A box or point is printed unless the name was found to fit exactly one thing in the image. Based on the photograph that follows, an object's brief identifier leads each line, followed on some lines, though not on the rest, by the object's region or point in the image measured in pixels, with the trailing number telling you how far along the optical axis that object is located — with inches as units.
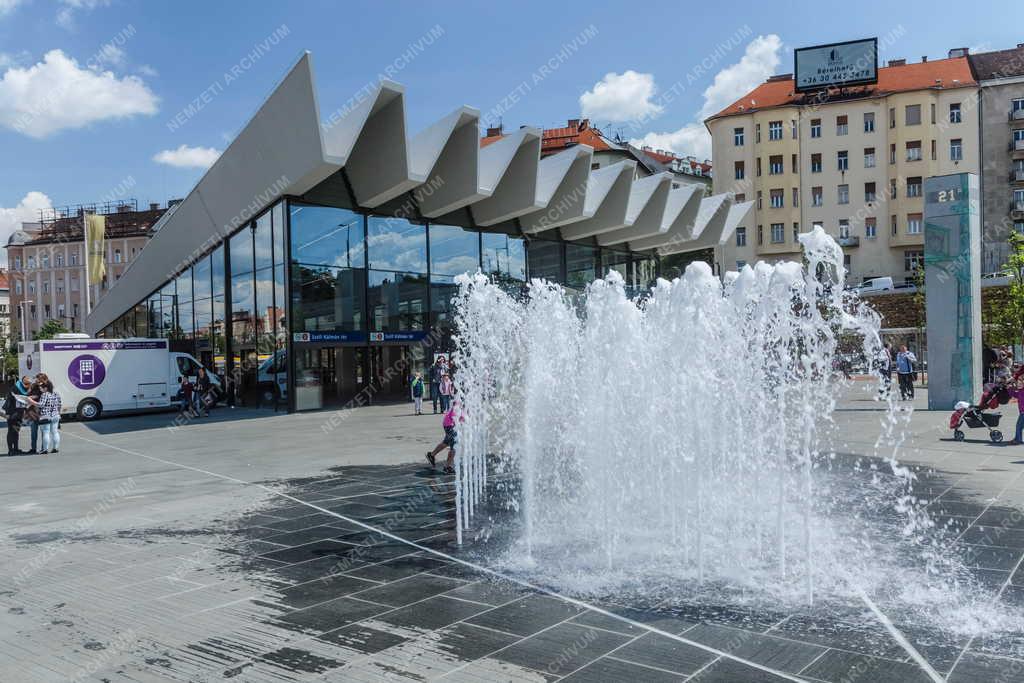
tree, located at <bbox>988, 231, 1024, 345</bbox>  1028.5
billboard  2374.5
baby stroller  514.6
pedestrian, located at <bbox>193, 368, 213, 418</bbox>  997.8
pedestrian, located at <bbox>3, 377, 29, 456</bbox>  644.1
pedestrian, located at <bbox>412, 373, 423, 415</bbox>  908.0
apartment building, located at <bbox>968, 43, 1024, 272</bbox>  2330.2
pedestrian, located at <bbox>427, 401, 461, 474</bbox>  444.4
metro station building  944.3
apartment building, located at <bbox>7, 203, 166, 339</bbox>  3166.8
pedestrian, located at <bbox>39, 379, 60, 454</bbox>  639.1
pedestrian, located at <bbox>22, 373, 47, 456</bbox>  634.8
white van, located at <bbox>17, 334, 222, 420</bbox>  982.4
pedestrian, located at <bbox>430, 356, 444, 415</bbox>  857.5
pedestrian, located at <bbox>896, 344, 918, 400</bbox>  868.6
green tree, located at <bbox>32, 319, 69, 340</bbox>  2800.2
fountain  256.7
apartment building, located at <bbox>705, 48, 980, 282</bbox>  2261.3
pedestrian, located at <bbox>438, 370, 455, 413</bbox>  790.8
